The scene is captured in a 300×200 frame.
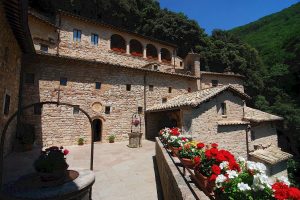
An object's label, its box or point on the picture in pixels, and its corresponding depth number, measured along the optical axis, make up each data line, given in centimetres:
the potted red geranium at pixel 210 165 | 286
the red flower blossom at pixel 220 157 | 312
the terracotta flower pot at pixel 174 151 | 607
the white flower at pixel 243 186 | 223
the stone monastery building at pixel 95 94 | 1217
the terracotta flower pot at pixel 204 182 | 298
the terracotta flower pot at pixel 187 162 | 440
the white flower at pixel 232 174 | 250
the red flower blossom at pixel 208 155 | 337
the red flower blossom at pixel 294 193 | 191
